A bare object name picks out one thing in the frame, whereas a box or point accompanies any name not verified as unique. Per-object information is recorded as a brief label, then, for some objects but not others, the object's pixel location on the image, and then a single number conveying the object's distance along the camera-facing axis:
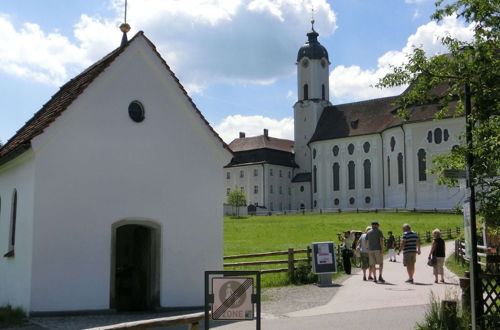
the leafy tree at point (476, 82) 10.63
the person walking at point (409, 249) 20.41
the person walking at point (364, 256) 22.06
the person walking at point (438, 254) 20.05
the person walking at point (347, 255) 24.31
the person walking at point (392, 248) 29.09
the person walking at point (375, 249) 21.11
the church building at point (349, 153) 72.06
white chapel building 14.97
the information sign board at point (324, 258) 21.30
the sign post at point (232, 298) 8.77
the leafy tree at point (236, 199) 90.19
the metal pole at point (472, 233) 10.25
